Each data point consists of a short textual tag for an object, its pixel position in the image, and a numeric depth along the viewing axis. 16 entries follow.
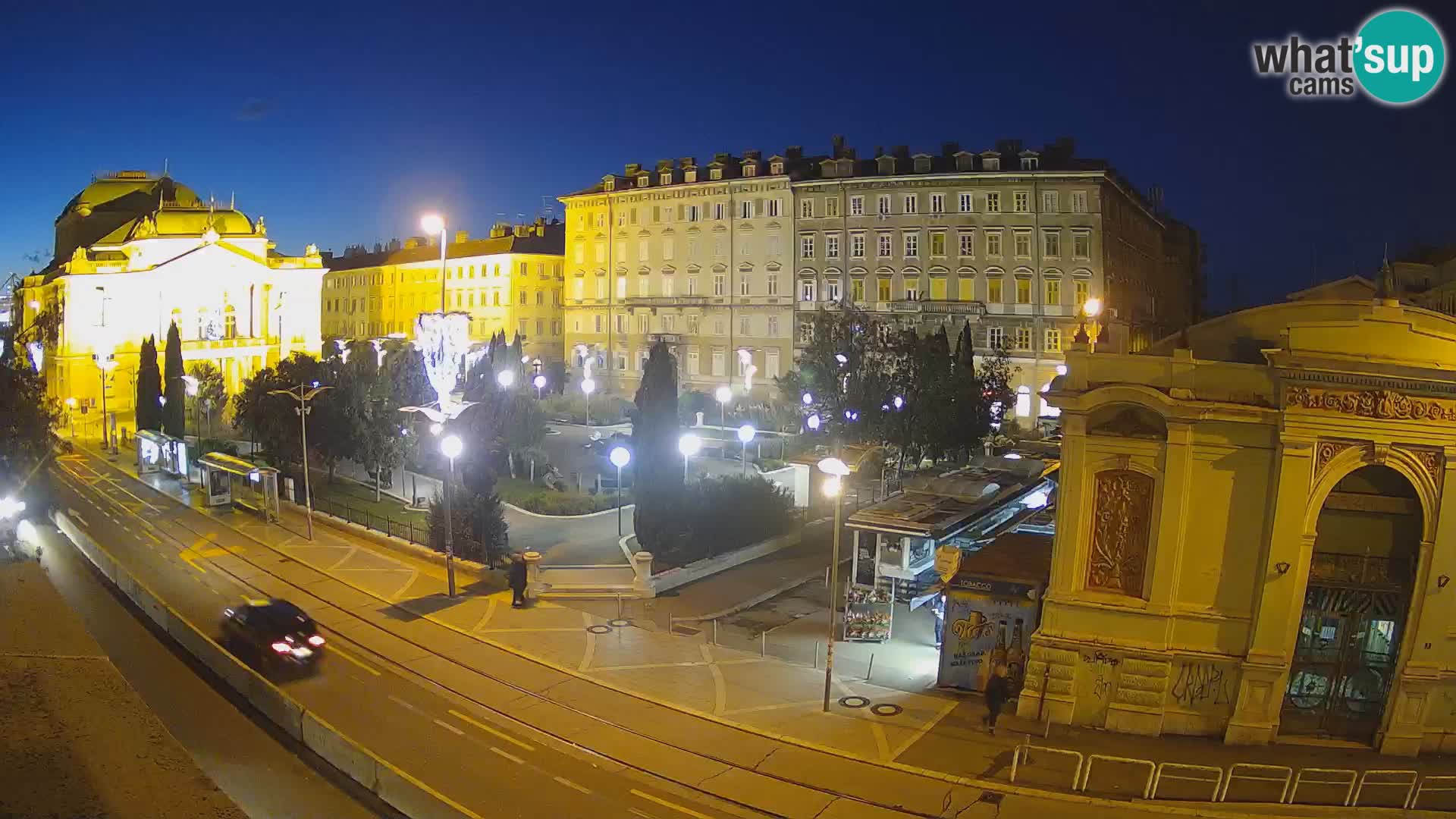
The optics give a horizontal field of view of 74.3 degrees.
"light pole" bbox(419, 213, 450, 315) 23.95
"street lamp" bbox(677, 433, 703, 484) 30.30
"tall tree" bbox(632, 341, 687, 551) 29.67
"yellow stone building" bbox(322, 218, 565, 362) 78.88
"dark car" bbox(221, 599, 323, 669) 19.55
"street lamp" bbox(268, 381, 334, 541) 30.23
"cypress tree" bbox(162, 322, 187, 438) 49.59
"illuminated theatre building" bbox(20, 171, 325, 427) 67.19
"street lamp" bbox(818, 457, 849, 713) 16.19
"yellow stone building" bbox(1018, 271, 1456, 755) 15.48
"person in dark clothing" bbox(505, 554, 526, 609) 23.69
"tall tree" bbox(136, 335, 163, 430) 51.12
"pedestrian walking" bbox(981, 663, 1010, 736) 16.33
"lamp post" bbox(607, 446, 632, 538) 29.03
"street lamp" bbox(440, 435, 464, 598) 23.64
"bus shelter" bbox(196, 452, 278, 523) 33.84
